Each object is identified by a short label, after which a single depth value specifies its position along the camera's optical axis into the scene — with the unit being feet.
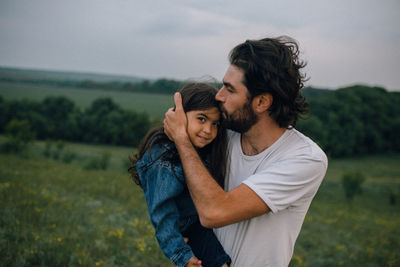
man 6.54
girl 6.82
